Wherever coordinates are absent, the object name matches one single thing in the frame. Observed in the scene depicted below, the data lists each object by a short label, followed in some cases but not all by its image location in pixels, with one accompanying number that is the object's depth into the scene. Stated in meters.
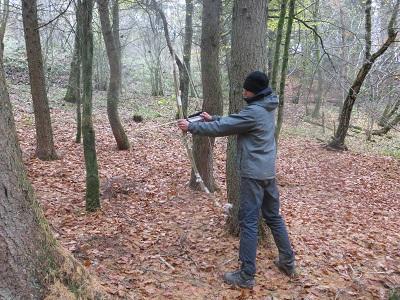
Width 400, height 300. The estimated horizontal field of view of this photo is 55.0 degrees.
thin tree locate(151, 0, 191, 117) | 10.81
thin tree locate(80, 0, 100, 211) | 5.42
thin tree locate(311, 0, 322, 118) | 22.95
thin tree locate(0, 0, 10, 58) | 11.30
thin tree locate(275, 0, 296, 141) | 8.39
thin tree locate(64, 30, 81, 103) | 16.12
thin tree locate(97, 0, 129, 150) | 10.74
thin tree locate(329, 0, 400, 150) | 12.05
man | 3.96
